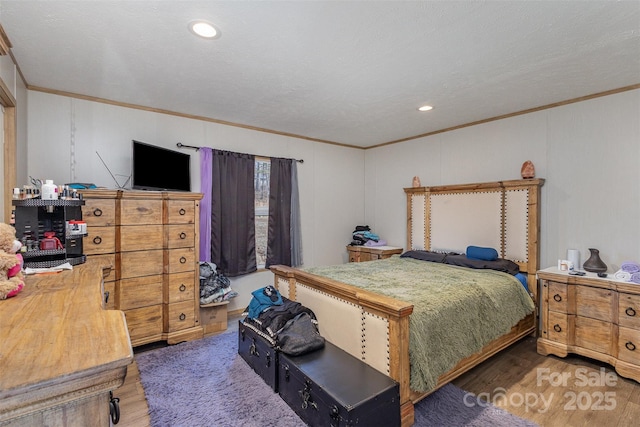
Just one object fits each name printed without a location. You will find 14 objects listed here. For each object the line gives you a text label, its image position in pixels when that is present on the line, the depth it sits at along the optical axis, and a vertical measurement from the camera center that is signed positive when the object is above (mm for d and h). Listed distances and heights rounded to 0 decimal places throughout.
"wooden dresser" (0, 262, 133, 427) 561 -315
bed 1858 -618
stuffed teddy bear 1108 -213
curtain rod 3510 +776
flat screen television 2957 +449
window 4180 +86
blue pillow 3334 -477
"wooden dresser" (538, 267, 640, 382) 2400 -937
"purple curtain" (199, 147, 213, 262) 3643 +161
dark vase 2758 -487
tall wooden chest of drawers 2688 -419
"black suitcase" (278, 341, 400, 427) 1556 -998
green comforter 1919 -721
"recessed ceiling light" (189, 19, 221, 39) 1819 +1143
